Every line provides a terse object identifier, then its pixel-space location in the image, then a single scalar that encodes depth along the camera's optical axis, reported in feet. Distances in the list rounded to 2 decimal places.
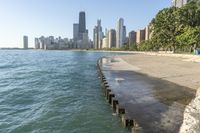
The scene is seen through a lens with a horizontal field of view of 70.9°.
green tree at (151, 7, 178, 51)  175.46
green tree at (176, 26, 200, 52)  139.38
